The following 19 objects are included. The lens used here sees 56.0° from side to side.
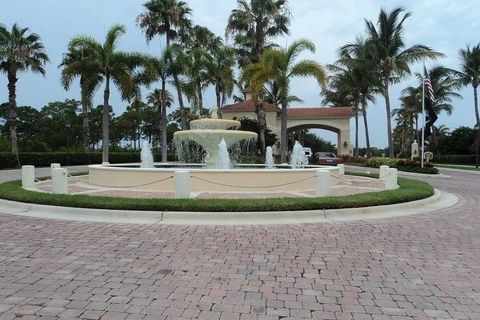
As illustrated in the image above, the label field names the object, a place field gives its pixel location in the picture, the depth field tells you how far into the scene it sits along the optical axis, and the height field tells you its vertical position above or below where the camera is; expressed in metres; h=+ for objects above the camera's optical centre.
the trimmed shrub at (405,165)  27.56 -0.96
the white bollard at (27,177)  15.41 -0.69
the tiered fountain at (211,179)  13.66 -0.78
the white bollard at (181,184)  11.66 -0.78
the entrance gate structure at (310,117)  50.22 +3.95
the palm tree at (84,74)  26.25 +4.91
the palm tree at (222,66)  34.50 +6.85
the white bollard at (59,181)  13.38 -0.72
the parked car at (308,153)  49.34 -0.09
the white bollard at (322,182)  12.36 -0.83
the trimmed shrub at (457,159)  47.56 -1.02
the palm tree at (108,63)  25.97 +5.44
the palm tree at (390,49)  37.03 +8.46
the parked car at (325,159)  40.54 -0.64
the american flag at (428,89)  28.71 +3.91
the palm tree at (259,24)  34.12 +10.17
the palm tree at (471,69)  46.00 +8.23
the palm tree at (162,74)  29.39 +5.50
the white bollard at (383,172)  16.73 -0.80
